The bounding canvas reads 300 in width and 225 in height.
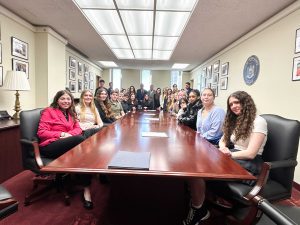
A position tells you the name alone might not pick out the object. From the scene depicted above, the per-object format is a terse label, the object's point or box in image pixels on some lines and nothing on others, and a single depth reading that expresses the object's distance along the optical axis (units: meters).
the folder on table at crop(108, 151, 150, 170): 1.13
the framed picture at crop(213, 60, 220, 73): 6.23
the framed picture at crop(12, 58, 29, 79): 3.55
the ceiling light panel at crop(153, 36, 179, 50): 4.89
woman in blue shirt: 2.42
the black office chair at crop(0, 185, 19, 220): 1.05
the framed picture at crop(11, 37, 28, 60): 3.51
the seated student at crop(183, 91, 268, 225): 1.56
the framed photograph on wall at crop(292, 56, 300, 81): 2.81
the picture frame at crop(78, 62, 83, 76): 7.11
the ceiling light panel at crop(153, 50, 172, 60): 6.44
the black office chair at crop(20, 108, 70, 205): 1.90
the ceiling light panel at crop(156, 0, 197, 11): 2.95
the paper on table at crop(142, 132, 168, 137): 2.07
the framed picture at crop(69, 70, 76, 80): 6.29
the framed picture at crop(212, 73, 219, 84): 6.38
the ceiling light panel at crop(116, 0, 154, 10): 2.96
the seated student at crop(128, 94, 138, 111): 6.38
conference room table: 1.10
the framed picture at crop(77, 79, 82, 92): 7.16
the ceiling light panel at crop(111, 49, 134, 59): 6.32
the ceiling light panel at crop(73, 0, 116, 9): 3.00
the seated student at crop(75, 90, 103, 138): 3.14
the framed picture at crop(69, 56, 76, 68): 6.20
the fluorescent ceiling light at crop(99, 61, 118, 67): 8.72
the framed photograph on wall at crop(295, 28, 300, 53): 2.83
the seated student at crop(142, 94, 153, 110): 7.32
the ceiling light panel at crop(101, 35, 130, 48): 4.87
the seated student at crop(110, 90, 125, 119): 4.71
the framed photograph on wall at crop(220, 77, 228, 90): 5.64
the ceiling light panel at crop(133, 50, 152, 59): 6.42
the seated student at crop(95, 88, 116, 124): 3.88
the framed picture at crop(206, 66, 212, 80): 7.07
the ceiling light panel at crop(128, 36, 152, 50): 4.91
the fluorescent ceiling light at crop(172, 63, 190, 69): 8.58
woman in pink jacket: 2.04
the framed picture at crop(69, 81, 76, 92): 6.29
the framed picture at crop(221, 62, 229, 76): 5.58
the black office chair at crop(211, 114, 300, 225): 1.28
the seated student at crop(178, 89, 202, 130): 3.11
